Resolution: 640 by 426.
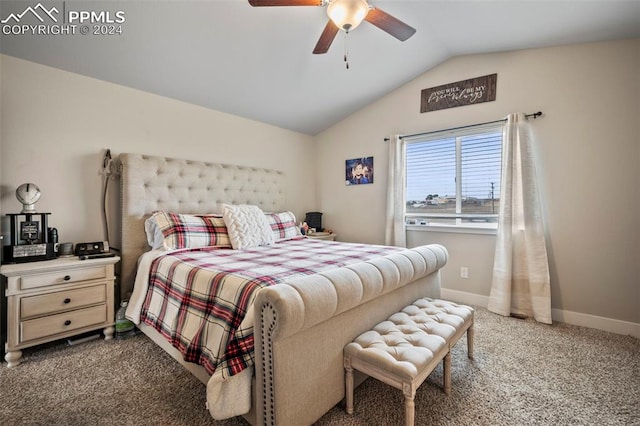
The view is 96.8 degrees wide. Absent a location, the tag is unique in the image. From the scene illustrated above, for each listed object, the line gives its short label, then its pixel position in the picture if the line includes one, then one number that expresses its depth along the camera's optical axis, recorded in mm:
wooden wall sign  2967
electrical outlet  3149
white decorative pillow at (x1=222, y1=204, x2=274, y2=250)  2623
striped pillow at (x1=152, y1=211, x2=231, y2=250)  2416
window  3041
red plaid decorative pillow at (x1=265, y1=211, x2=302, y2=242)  3174
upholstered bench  1227
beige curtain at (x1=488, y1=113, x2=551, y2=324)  2619
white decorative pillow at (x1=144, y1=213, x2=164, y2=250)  2531
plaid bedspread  1312
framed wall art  3856
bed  1172
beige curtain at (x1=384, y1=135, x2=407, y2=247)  3490
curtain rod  2701
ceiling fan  1577
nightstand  1884
